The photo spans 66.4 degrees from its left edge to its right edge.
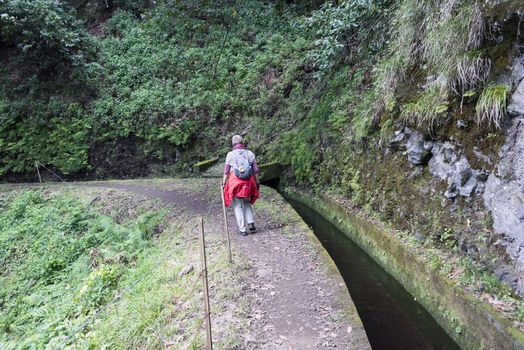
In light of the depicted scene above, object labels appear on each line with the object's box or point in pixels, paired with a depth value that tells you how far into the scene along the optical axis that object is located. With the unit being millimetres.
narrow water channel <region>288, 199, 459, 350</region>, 5238
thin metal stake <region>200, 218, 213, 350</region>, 3313
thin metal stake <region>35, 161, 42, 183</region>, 17328
